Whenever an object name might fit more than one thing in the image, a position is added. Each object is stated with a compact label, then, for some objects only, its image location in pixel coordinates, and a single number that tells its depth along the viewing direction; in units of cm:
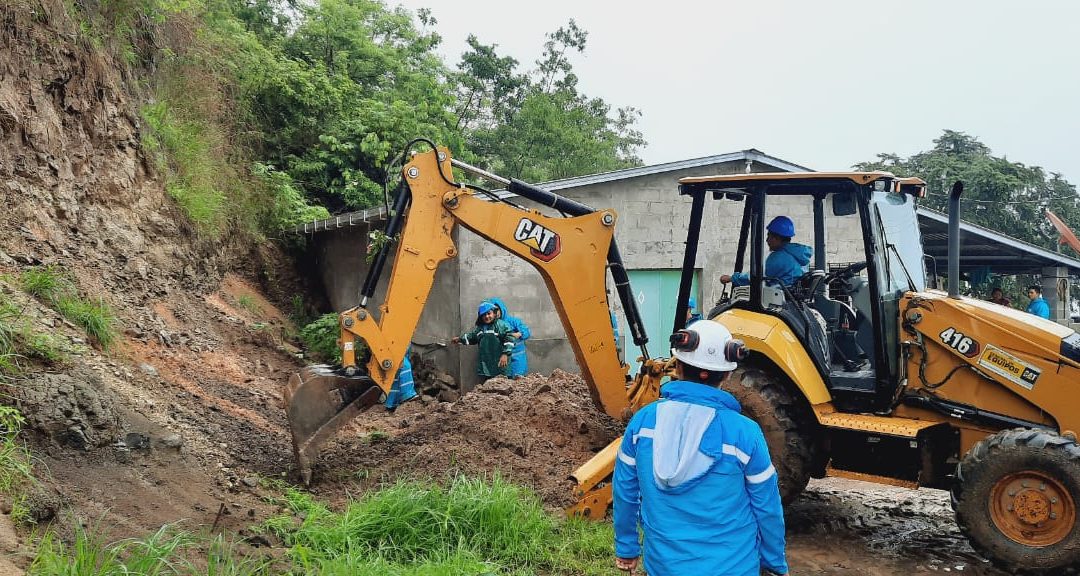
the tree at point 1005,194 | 2370
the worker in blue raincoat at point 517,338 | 1041
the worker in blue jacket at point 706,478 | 294
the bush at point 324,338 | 1148
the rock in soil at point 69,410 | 473
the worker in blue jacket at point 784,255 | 596
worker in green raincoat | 1039
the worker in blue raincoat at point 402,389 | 973
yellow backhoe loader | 483
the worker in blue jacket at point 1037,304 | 1239
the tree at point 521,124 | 2452
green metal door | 1255
